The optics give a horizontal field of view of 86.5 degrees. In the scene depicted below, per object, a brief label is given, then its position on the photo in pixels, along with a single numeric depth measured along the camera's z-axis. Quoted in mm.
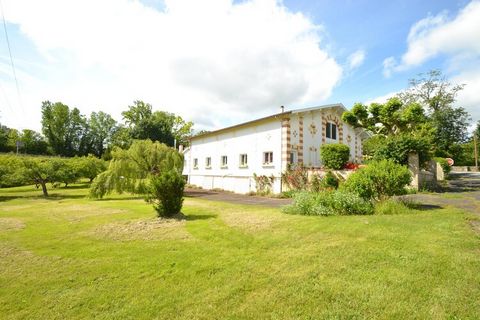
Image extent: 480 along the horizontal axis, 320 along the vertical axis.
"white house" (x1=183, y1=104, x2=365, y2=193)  18156
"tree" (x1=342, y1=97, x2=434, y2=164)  14609
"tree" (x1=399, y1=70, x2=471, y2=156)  34406
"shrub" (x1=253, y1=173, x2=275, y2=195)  18203
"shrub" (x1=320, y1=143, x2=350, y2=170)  16484
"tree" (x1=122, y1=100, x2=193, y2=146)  43375
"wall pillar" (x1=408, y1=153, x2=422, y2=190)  14314
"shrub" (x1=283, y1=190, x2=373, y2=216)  8727
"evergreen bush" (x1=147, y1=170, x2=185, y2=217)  8961
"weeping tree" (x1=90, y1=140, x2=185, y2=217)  17297
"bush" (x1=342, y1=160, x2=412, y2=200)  8961
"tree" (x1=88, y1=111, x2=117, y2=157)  62375
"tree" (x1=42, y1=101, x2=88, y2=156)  56719
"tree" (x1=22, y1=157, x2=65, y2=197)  19016
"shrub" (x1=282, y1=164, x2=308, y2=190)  16625
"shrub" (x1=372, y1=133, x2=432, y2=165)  14469
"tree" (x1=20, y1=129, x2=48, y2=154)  58709
